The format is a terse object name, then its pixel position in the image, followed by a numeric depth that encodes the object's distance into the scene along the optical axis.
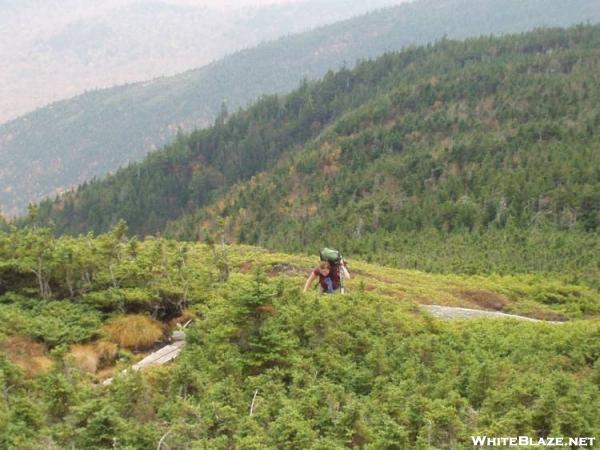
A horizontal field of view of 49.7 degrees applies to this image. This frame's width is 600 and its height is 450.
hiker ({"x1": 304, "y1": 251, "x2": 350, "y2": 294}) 20.09
